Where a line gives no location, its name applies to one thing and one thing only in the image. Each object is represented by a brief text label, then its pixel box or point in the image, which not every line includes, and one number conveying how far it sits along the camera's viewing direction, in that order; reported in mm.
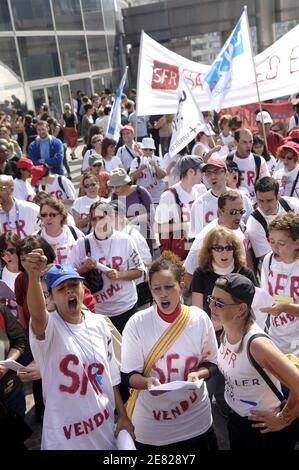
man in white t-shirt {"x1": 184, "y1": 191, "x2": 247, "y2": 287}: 4078
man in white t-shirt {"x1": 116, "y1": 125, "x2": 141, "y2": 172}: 8625
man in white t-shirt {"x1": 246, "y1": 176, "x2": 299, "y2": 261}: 4438
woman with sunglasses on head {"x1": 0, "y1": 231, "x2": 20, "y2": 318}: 4379
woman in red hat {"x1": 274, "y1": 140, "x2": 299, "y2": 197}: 5820
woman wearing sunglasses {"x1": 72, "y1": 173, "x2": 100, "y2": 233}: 5816
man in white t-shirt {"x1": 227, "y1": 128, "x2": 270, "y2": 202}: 6398
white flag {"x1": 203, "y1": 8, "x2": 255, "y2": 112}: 7316
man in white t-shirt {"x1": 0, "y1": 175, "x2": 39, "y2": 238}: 5430
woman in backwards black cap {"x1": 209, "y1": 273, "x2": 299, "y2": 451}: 2545
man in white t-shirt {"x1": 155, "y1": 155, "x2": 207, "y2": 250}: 5152
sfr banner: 7757
